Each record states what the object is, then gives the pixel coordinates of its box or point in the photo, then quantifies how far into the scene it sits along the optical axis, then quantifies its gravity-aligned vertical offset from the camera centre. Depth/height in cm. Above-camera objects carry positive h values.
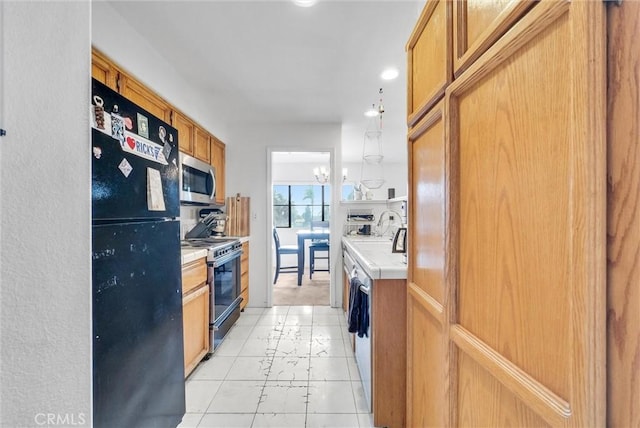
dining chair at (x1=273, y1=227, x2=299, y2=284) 467 -72
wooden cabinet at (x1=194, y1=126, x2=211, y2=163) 281 +72
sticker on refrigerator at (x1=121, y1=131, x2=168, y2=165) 117 +30
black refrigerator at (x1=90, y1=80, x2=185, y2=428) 103 -24
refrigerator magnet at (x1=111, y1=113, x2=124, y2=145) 110 +35
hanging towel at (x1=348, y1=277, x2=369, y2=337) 166 -62
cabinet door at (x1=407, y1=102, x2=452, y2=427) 93 -25
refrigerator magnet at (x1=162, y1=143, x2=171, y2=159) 143 +33
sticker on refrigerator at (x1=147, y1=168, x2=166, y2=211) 130 +11
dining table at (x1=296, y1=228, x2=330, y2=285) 475 -47
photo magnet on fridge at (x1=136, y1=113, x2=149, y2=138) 125 +41
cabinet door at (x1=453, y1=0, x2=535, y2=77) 60 +48
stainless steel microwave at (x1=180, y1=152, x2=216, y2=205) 248 +32
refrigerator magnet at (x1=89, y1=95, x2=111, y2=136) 101 +37
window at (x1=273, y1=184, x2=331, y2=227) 646 +21
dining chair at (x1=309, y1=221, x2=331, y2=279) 498 -62
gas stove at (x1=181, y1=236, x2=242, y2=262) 232 -29
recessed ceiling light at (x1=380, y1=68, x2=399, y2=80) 225 +117
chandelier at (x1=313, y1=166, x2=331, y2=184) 557 +80
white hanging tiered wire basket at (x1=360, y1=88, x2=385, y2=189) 299 +114
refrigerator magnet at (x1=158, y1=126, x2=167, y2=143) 140 +42
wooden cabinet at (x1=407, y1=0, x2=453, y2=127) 90 +60
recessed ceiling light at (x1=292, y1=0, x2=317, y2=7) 153 +119
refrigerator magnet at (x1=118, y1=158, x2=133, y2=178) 113 +19
